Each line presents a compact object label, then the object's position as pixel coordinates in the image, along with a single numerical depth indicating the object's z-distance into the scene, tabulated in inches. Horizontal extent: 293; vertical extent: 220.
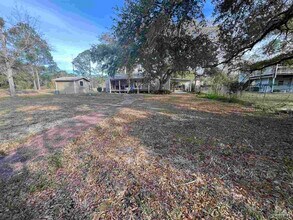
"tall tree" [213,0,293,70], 208.5
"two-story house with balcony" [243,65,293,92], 814.7
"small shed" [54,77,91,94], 992.2
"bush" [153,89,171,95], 799.5
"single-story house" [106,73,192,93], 946.4
